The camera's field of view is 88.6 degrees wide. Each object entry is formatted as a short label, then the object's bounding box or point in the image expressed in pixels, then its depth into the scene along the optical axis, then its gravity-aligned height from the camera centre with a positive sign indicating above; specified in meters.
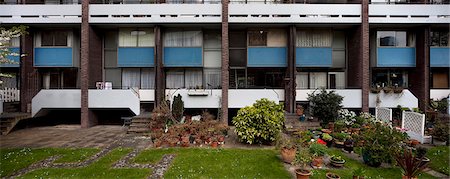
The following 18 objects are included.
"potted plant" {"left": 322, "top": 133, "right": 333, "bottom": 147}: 10.73 -2.33
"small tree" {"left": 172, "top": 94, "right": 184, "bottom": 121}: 14.34 -1.22
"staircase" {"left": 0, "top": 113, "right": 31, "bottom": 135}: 13.88 -2.04
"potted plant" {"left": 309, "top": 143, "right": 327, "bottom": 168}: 8.12 -2.31
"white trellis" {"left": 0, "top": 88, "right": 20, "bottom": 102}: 16.05 -0.48
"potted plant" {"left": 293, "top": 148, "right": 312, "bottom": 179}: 7.46 -2.27
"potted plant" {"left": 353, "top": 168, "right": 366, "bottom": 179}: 6.54 -2.41
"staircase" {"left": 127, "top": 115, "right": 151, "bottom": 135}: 13.47 -2.22
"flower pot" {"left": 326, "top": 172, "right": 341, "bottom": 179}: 6.61 -2.52
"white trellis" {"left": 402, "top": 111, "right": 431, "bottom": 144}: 11.51 -1.91
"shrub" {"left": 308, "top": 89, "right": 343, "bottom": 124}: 13.80 -1.04
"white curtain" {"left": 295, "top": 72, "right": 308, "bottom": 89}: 17.72 +0.69
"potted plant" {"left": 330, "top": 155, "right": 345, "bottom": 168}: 8.05 -2.55
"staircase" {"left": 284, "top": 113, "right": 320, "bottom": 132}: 13.58 -2.12
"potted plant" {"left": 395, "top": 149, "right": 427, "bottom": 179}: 6.56 -2.21
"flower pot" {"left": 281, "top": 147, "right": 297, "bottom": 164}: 8.38 -2.39
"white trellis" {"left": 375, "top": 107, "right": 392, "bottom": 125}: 14.10 -1.60
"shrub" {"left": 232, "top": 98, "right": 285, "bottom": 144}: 10.52 -1.55
